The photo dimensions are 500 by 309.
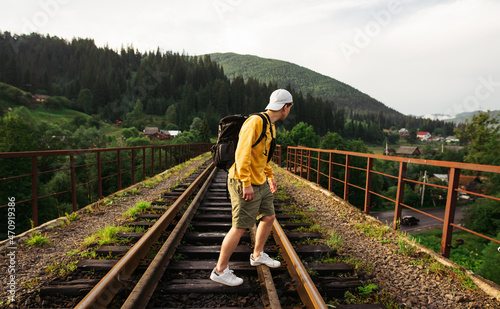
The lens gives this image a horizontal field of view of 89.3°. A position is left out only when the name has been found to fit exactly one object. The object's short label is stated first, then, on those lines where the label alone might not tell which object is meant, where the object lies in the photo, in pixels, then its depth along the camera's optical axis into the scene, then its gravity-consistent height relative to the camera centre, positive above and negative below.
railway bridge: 2.17 -1.48
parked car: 36.84 -11.94
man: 2.18 -0.46
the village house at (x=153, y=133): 94.56 -2.08
